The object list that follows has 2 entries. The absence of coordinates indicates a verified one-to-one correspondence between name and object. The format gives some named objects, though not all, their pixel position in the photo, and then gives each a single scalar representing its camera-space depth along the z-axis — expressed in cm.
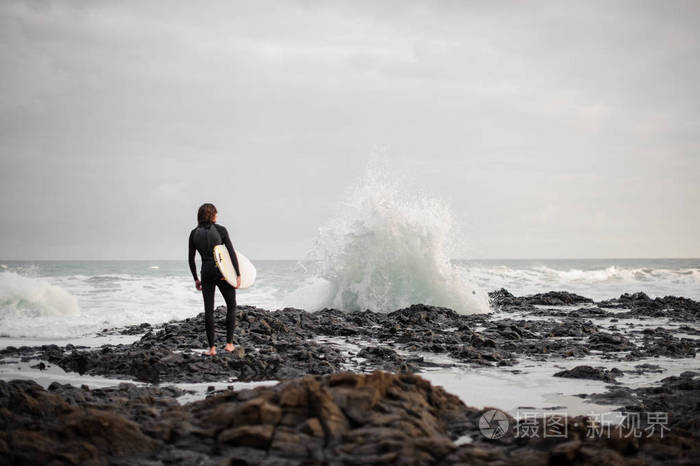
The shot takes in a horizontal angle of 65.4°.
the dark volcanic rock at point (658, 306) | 1427
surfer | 794
